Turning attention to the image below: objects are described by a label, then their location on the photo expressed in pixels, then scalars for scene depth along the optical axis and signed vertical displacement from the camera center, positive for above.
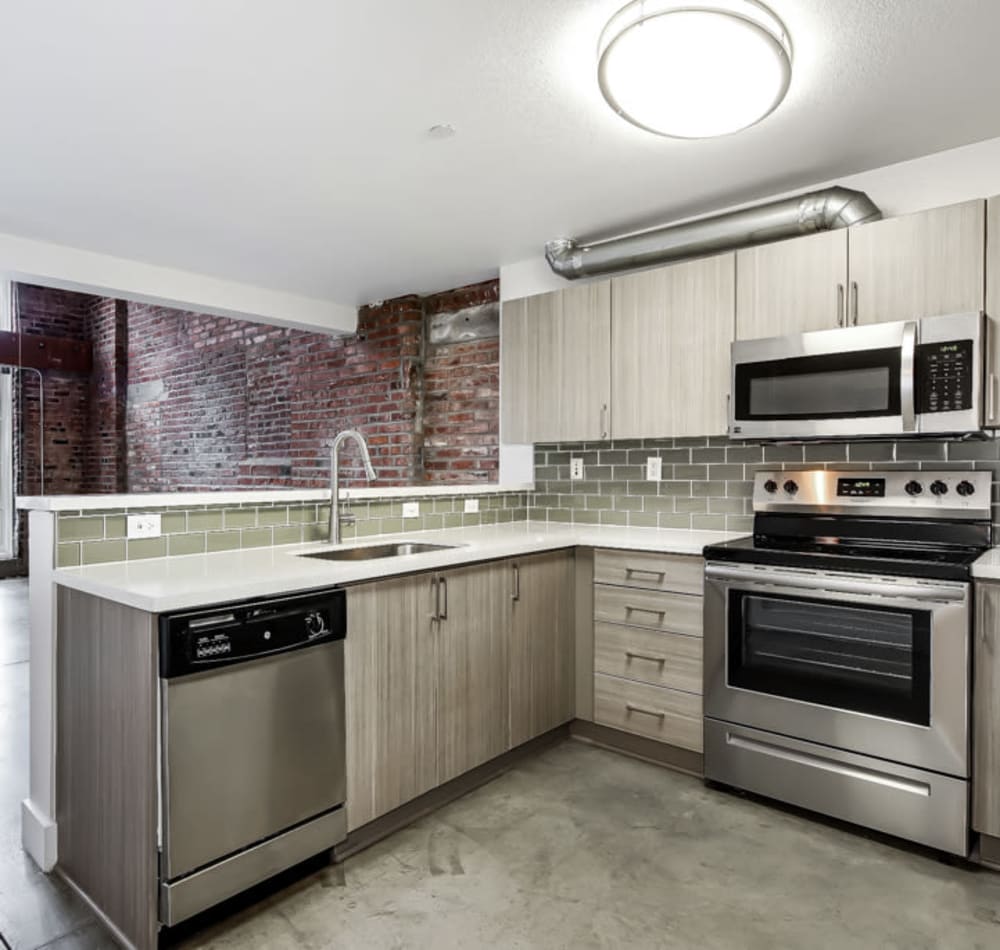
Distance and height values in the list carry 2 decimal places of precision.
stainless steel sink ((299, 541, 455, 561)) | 2.64 -0.33
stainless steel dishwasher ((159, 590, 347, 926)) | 1.70 -0.73
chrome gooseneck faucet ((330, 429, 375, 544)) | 2.66 -0.08
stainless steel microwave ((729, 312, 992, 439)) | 2.29 +0.30
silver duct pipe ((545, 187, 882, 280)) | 2.65 +1.01
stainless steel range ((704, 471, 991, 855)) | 2.13 -0.63
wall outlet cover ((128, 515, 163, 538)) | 2.17 -0.18
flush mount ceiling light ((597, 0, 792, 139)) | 1.75 +1.09
